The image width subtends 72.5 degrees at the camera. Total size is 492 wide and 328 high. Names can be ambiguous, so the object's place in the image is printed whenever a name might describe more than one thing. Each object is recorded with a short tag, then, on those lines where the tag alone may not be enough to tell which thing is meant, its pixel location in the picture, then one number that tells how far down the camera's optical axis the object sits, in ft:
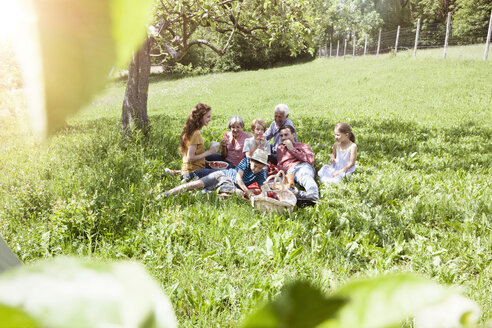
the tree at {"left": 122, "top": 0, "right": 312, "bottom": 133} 17.22
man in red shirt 15.73
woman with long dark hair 16.22
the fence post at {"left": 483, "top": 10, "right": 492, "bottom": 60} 51.45
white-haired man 19.91
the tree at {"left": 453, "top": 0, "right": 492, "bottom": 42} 85.25
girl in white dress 15.88
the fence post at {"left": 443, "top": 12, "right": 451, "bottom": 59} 58.06
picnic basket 11.89
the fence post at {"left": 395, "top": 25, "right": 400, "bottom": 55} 76.94
